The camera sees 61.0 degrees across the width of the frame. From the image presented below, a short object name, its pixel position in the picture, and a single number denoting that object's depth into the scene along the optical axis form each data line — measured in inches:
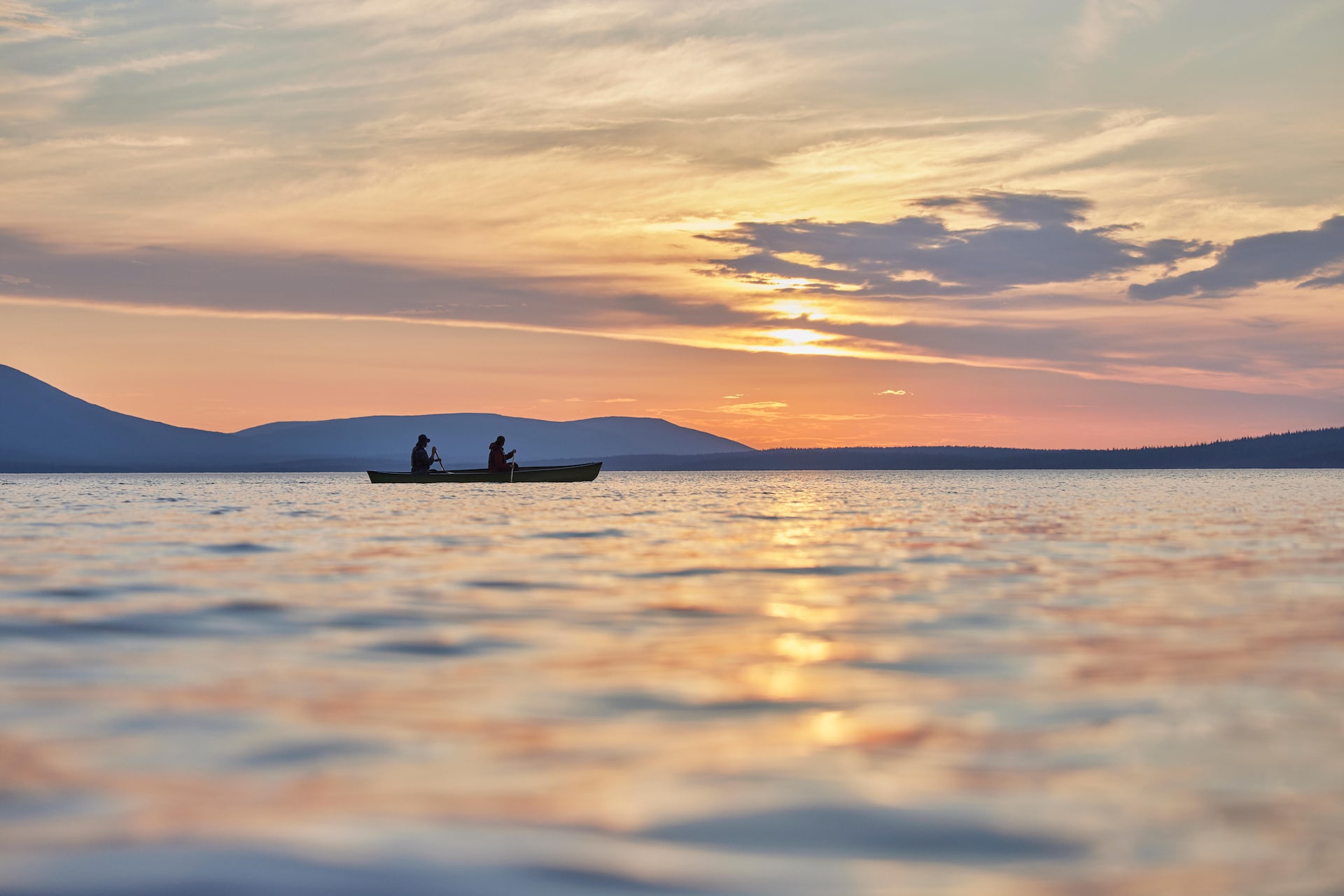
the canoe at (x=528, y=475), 2412.6
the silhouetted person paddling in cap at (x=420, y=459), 2388.7
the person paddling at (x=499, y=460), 2438.5
